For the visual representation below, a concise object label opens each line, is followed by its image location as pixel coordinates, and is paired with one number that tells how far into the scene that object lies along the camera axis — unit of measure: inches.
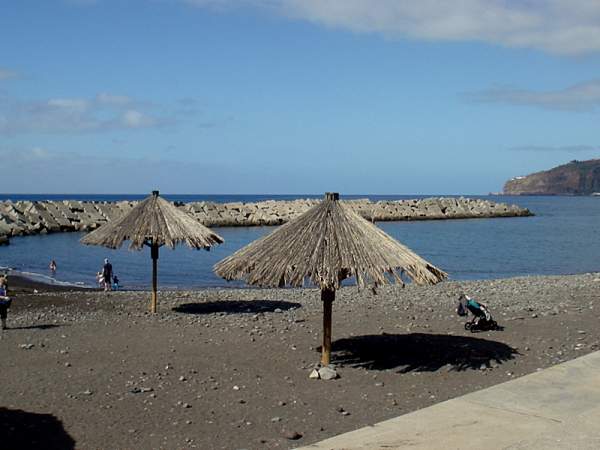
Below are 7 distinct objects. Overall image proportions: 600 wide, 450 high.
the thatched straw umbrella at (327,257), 391.2
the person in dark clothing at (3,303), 538.6
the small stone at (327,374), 391.5
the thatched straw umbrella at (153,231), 630.5
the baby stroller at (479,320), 522.9
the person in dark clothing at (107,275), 908.6
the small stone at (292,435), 297.7
